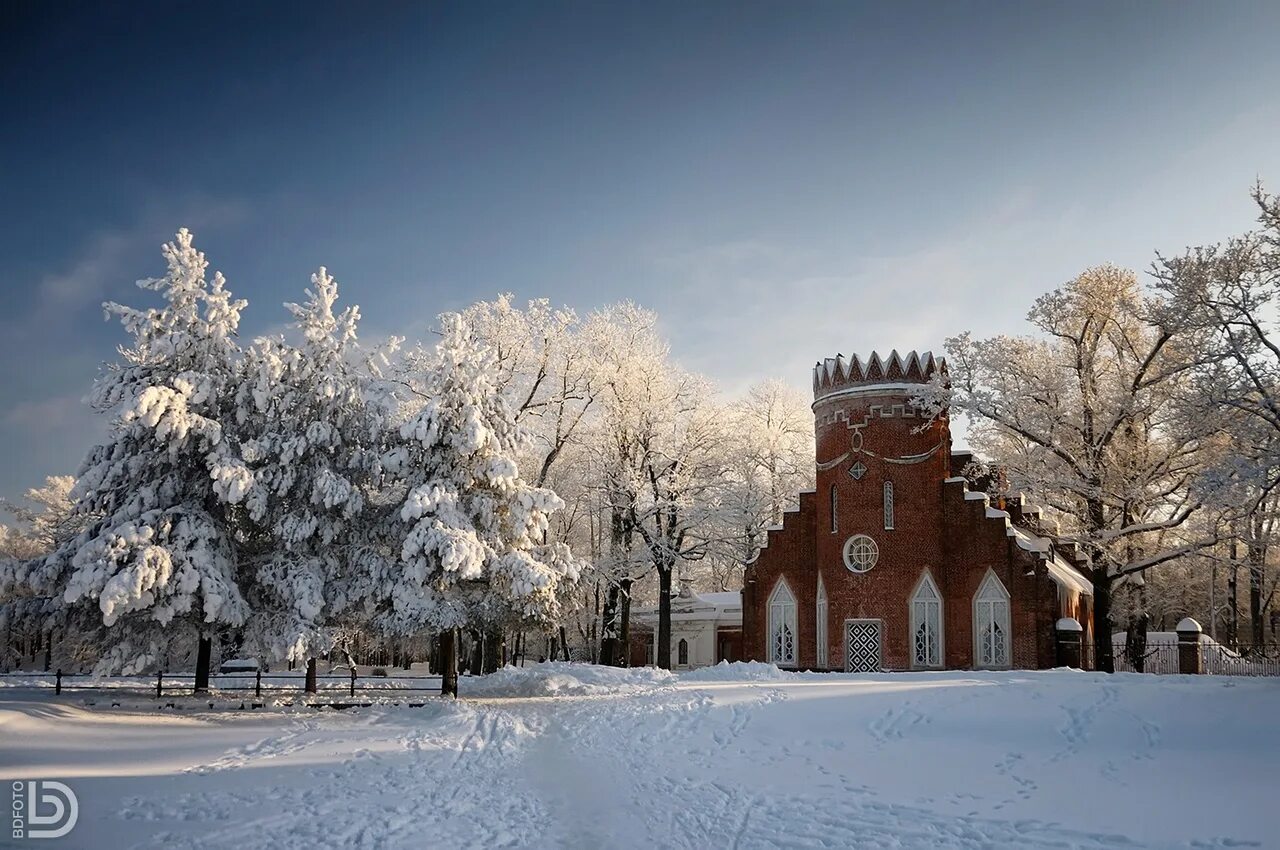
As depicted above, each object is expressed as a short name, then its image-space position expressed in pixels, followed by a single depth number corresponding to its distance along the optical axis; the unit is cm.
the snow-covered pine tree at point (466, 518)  2152
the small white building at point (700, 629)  4769
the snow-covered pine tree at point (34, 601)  1914
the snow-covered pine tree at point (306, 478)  2077
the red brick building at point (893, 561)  2908
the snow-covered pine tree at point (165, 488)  1848
